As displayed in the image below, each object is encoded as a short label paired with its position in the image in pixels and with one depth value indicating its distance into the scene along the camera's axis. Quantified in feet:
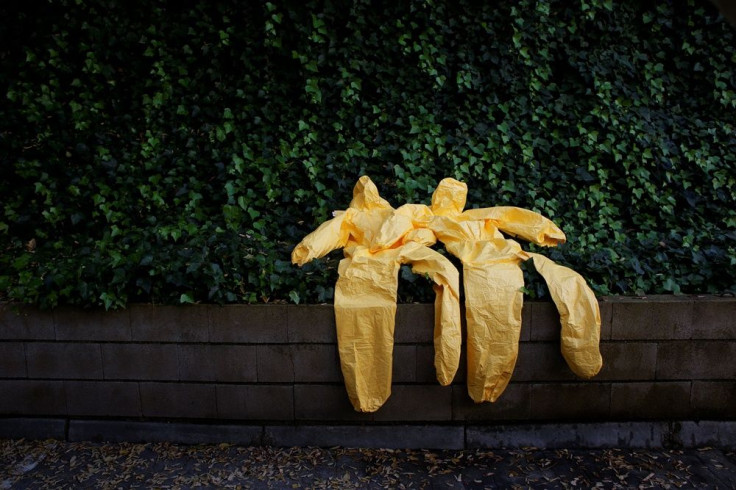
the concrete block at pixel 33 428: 10.05
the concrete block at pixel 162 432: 9.84
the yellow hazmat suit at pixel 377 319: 9.04
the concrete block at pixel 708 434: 9.75
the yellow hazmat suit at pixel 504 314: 9.04
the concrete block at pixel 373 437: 9.72
